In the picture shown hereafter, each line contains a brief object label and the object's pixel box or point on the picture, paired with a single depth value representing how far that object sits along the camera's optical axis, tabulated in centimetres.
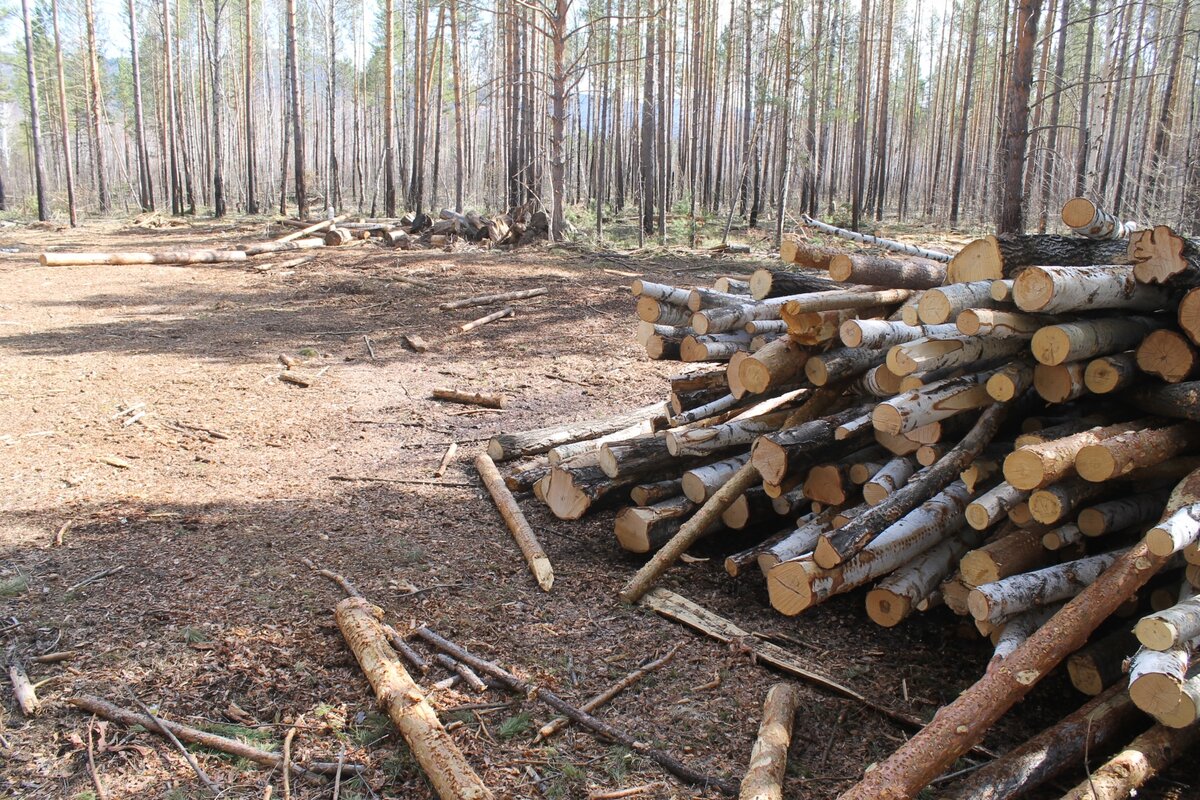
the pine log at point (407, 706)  254
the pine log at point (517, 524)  414
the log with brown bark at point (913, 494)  332
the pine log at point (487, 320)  1038
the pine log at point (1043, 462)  285
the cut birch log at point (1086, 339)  322
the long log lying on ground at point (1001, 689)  231
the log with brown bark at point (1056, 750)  246
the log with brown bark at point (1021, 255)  367
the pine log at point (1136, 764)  233
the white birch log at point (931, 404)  348
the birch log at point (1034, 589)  289
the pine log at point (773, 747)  256
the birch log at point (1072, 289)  317
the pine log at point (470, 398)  733
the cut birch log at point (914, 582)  345
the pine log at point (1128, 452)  289
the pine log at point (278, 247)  1679
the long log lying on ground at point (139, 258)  1458
